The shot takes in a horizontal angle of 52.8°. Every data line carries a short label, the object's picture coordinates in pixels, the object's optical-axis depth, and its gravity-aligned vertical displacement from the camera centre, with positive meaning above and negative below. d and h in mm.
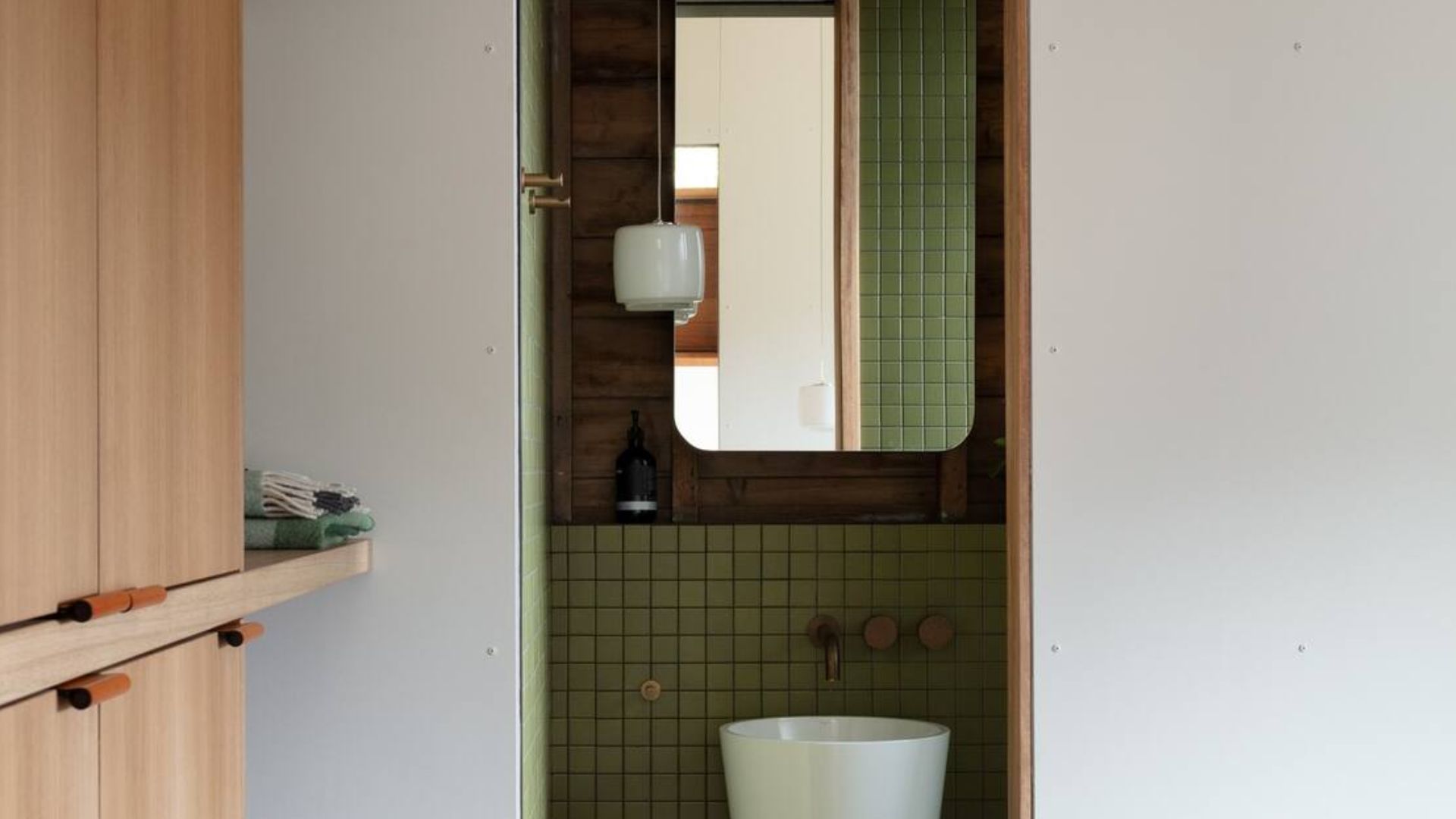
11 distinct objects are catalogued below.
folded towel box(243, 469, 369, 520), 1858 -122
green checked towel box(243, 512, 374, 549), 1857 -170
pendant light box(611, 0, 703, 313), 2615 +241
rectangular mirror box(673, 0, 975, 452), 2760 +336
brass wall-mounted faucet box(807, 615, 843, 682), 2629 -444
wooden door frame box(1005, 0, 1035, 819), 2213 -65
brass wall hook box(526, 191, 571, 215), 2365 +318
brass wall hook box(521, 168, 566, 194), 2291 +341
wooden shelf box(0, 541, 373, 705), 1023 -193
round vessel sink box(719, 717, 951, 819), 2461 -641
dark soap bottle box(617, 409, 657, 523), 2746 -160
